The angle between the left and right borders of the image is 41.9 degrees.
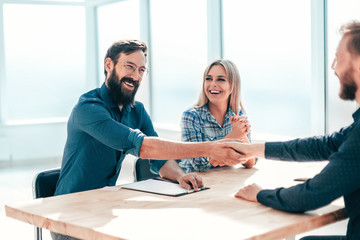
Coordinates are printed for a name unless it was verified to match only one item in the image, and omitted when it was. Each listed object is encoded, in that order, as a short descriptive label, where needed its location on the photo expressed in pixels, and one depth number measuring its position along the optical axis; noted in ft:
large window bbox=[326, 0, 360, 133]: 12.86
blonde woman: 9.18
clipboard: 6.58
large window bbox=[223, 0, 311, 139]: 14.58
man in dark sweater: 5.09
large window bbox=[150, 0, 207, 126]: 19.33
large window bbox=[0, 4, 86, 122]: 23.57
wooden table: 4.76
